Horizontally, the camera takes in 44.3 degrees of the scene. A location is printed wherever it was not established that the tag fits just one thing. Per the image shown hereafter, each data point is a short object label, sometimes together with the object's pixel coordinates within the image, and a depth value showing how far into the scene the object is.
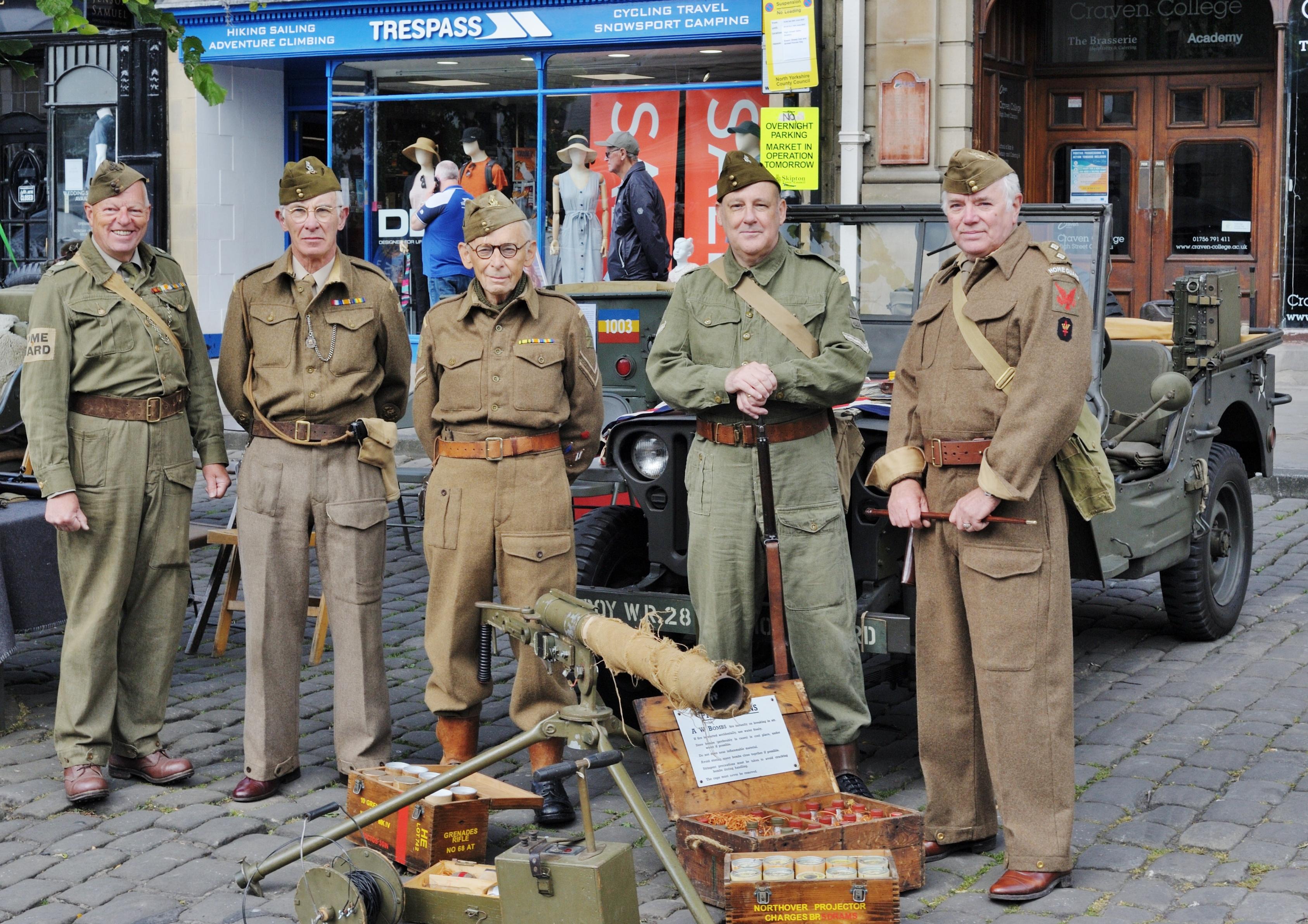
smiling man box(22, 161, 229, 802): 5.17
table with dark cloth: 5.98
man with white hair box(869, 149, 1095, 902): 4.18
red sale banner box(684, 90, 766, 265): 13.75
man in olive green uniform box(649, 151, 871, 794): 4.87
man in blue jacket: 12.80
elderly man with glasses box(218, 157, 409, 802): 5.20
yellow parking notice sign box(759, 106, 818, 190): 13.25
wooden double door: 13.48
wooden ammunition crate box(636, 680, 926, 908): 4.27
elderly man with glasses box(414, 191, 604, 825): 5.04
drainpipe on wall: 13.12
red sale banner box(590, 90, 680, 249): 13.96
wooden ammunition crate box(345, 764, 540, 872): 4.48
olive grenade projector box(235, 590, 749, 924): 3.51
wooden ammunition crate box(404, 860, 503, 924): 3.91
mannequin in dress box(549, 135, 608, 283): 14.00
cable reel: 3.85
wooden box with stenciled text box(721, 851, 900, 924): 4.01
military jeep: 5.37
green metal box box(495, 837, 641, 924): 3.61
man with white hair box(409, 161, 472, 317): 13.12
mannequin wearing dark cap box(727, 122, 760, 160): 13.22
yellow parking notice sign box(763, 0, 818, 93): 12.94
